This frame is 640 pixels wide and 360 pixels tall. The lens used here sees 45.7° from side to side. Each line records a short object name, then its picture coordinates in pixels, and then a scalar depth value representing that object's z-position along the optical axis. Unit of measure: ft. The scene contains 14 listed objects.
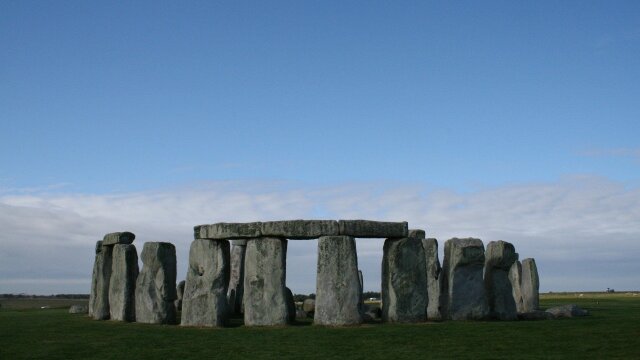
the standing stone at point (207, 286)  57.93
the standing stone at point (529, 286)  74.23
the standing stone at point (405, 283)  57.67
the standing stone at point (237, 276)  74.49
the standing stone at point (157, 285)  60.44
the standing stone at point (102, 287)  66.39
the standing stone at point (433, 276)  64.08
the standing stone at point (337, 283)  55.72
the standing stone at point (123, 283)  63.21
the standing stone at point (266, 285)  56.65
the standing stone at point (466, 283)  60.13
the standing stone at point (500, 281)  61.98
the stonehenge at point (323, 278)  56.29
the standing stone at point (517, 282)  75.20
